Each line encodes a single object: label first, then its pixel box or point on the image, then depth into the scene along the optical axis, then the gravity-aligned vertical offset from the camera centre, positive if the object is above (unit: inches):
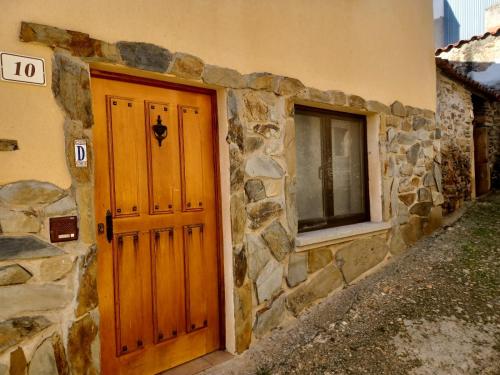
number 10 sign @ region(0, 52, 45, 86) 63.9 +24.0
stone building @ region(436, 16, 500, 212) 213.3 +44.2
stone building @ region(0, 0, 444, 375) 66.9 +4.6
